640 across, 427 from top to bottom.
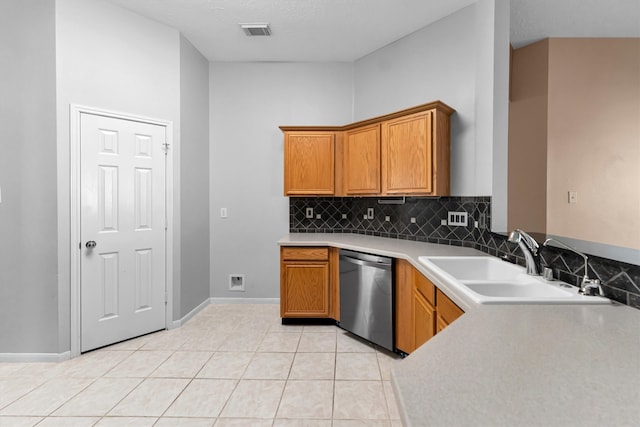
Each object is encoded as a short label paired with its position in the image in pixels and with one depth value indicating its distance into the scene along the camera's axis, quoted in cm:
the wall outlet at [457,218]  276
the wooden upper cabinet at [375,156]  271
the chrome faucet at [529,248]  153
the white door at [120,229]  266
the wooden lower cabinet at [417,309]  184
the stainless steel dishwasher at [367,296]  260
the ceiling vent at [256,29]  309
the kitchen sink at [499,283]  118
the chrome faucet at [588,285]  121
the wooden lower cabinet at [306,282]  324
